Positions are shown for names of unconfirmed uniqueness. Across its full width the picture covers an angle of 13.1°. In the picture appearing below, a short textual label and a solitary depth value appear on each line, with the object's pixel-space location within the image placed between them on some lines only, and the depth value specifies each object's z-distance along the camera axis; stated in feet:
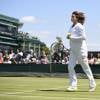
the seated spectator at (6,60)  84.10
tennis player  33.73
